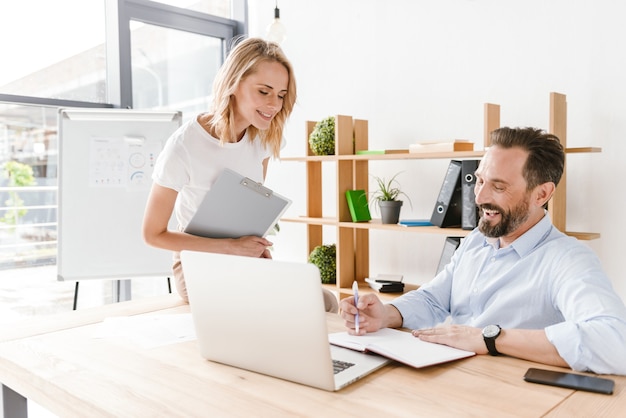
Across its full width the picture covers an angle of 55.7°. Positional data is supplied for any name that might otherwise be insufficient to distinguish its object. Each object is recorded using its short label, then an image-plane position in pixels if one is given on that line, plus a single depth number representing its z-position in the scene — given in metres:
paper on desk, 1.45
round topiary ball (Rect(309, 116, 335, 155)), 3.18
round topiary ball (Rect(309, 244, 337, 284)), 3.28
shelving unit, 2.94
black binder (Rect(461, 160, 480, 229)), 2.67
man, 1.18
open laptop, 1.08
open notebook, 1.21
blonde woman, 1.87
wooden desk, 1.00
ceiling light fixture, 2.92
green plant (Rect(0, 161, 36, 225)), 3.23
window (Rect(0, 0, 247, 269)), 3.26
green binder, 3.13
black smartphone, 1.05
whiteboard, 3.01
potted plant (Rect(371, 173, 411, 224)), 3.02
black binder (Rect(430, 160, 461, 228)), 2.77
